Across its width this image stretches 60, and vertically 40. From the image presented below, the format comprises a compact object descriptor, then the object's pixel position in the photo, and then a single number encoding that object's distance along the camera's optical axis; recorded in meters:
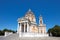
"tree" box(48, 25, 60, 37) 18.09
